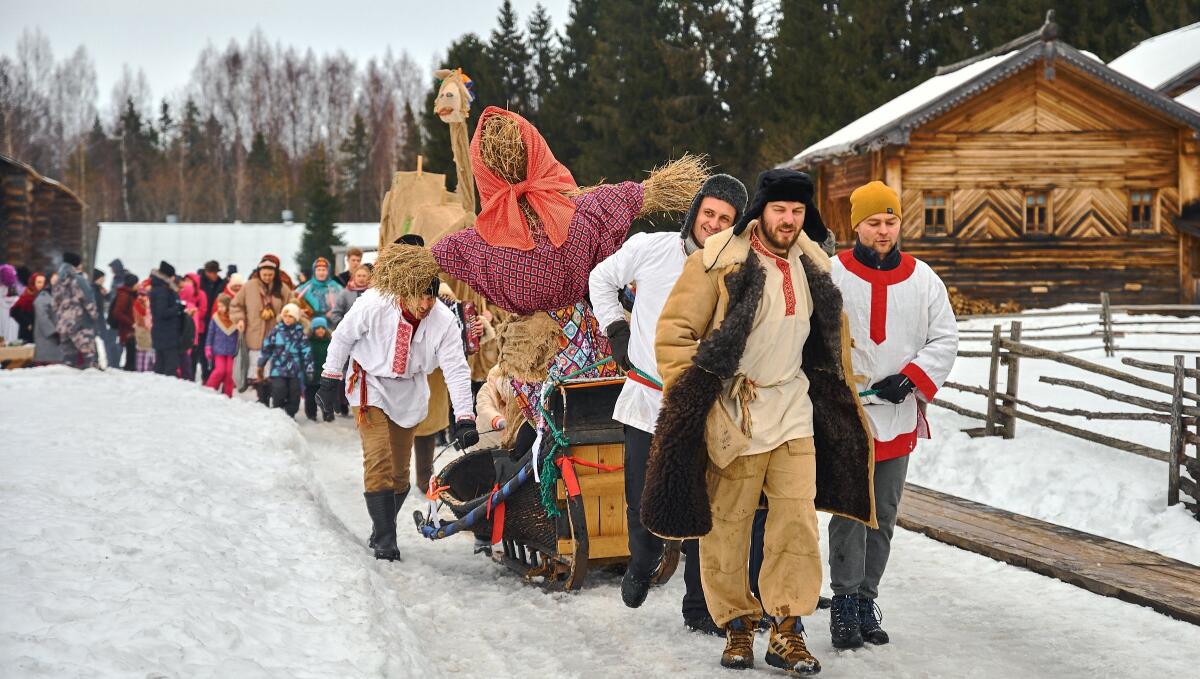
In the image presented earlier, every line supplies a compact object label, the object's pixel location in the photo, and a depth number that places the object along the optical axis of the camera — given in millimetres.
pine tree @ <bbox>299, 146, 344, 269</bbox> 44938
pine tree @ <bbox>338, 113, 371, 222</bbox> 64938
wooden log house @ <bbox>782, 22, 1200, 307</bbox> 24203
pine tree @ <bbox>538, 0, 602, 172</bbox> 46375
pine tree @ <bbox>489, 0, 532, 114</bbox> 50281
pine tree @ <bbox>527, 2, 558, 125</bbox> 50531
